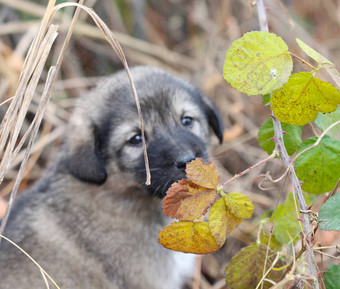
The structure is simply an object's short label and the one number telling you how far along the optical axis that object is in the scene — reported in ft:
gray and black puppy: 2.79
